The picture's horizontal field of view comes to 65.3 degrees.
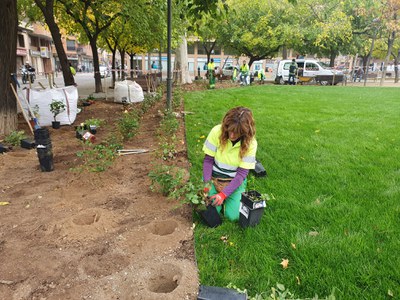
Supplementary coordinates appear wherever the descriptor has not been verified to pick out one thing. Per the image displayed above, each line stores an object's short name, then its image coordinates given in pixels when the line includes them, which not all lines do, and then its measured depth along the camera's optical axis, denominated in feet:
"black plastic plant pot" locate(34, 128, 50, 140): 14.52
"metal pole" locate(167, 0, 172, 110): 22.11
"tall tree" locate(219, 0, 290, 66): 82.38
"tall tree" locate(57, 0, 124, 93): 39.01
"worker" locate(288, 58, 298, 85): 71.82
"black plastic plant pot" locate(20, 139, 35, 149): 18.61
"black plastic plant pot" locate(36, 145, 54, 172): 14.47
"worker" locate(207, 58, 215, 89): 54.80
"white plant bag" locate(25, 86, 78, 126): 24.20
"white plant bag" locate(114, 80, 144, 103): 39.04
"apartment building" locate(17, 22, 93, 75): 128.06
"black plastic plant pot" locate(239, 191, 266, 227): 9.38
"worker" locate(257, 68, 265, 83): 76.84
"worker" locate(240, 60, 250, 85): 66.58
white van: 76.74
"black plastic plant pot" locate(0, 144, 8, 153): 17.65
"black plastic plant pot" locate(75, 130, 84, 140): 20.35
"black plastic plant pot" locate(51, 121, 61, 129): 24.36
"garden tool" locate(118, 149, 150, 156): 17.35
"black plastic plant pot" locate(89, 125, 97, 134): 22.04
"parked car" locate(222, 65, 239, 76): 112.16
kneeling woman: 9.68
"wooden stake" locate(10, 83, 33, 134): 21.85
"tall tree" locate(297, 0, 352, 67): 73.02
